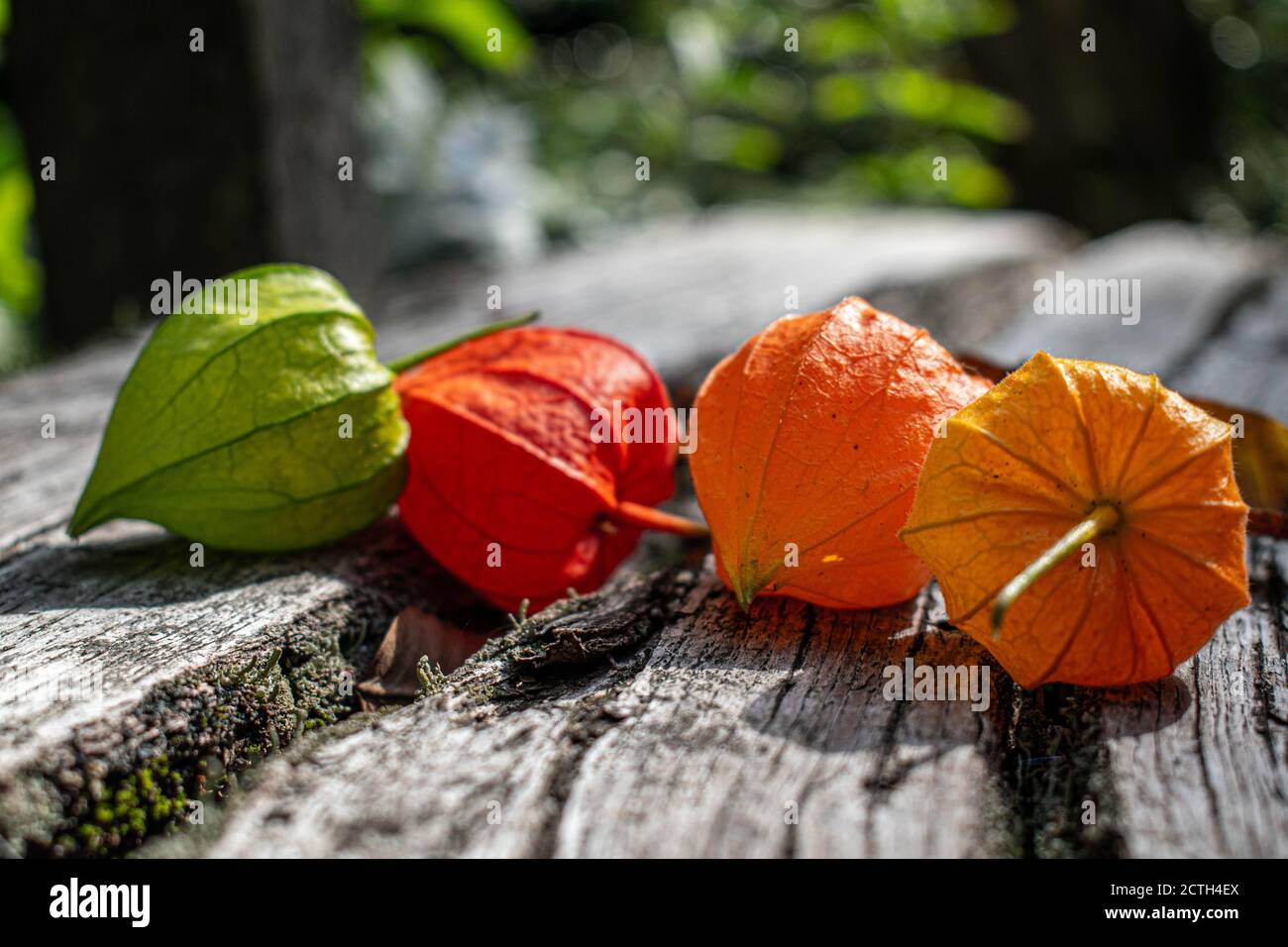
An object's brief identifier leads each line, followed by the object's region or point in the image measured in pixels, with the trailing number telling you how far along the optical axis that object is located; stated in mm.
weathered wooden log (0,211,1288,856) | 231
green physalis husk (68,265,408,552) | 291
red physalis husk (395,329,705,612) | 297
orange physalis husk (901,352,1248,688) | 250
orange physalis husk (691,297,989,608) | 269
